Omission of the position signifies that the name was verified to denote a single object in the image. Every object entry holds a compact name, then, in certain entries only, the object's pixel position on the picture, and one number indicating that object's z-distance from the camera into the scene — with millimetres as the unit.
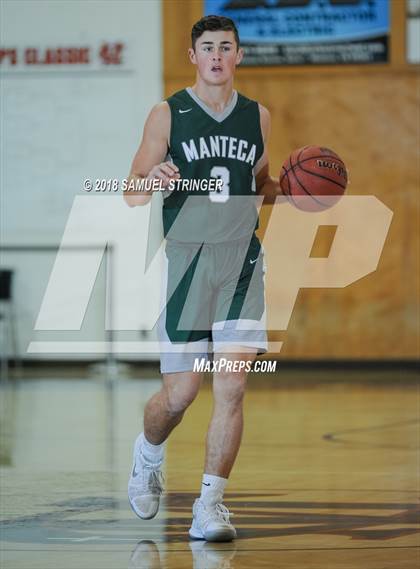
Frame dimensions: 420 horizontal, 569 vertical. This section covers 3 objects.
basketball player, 7656
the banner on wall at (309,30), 20138
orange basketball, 8240
